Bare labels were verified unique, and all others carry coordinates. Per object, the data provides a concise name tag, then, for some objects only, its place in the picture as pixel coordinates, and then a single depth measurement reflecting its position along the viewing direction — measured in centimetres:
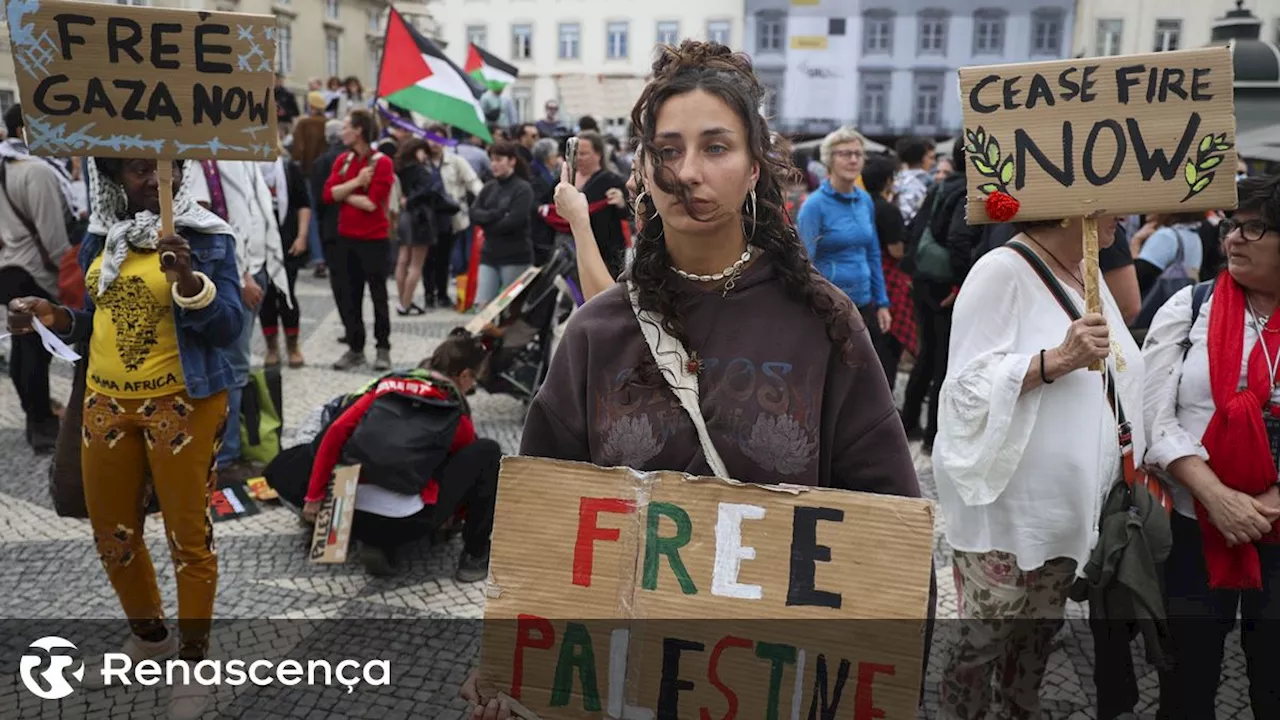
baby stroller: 593
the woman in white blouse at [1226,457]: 255
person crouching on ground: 404
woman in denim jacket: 297
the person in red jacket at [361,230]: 729
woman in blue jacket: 536
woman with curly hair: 168
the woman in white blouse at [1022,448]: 242
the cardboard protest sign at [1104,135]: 231
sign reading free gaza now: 275
